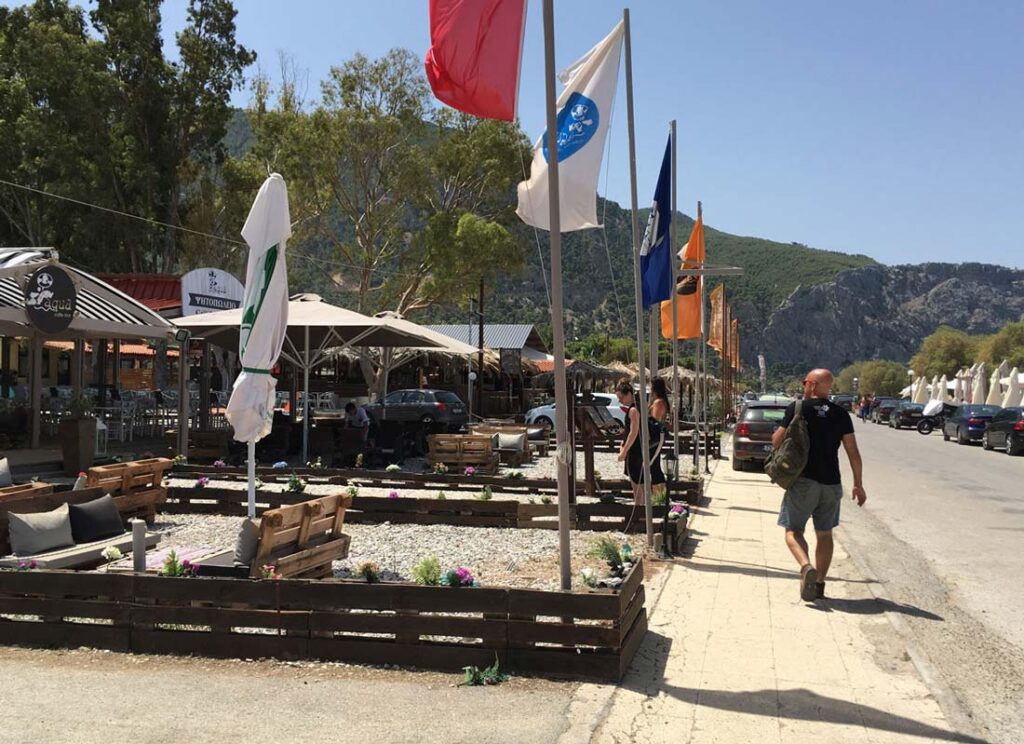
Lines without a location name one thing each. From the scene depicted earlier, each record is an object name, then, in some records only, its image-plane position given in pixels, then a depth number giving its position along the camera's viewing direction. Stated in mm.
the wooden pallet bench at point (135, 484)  8908
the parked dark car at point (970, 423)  31719
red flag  5445
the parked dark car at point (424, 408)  24703
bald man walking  6867
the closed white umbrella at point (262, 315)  8164
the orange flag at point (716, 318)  27184
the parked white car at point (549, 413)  26266
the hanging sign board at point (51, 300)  12094
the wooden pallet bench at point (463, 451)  15969
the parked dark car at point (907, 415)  46312
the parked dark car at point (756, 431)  17953
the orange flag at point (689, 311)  15180
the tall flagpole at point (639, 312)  8172
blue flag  9336
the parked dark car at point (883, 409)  52794
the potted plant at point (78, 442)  13719
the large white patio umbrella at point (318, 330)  14773
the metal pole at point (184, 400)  15391
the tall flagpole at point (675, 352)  9695
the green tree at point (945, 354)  92688
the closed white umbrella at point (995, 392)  51438
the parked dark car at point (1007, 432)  26489
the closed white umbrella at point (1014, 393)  46500
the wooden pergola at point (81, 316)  12430
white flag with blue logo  6391
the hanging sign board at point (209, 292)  19844
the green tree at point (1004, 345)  80312
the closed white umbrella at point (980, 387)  52500
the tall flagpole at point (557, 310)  5566
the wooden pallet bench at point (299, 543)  5965
